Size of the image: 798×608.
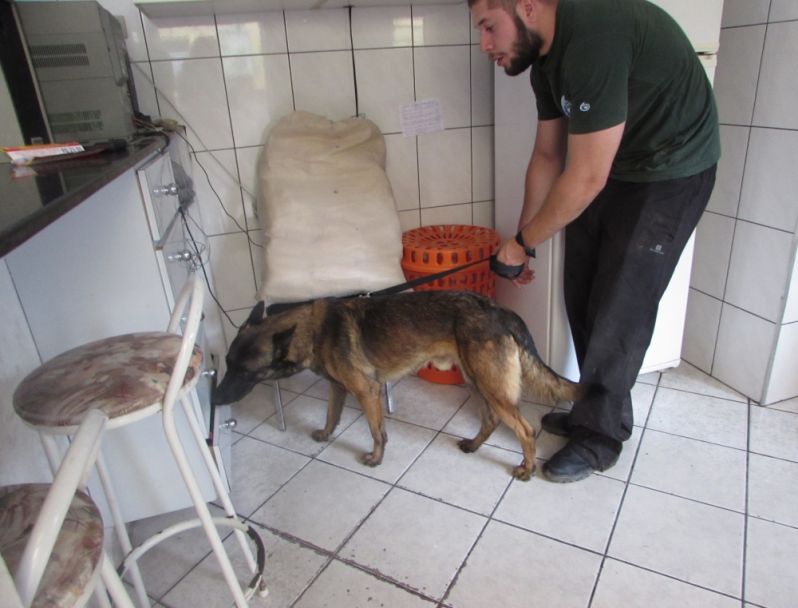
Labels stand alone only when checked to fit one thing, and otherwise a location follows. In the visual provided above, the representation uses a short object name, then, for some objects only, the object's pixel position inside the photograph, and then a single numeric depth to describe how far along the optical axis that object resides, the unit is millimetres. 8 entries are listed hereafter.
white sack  1842
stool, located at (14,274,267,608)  819
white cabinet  1177
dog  1537
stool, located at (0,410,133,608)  484
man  1239
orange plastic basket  1923
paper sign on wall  2154
